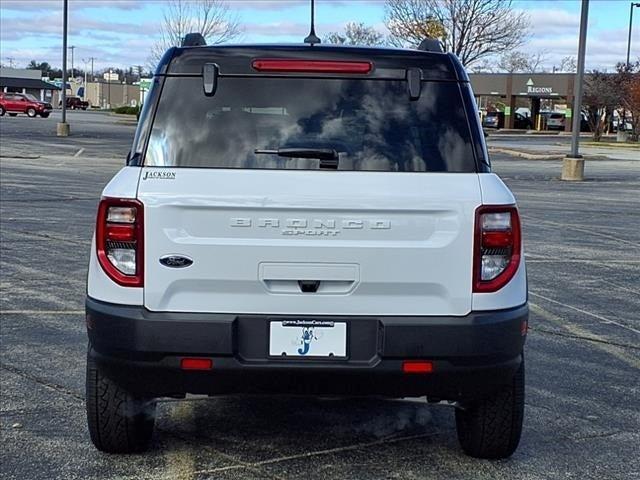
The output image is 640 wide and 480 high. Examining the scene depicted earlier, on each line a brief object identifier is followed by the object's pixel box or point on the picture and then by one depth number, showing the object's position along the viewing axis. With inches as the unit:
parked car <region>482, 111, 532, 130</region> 3019.2
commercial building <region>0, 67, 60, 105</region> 4419.3
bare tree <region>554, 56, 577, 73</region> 4316.9
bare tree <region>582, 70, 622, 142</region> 2316.7
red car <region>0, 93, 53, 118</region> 2482.8
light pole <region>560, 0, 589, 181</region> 977.5
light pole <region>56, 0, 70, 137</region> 1472.7
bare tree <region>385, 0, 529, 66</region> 2014.0
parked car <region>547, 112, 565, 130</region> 3030.8
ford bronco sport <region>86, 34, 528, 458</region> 159.9
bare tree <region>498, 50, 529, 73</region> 3672.5
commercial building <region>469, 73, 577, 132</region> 2999.5
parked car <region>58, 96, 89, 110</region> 3732.8
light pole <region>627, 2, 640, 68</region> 2842.0
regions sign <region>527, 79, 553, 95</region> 3036.4
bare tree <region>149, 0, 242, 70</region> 2268.2
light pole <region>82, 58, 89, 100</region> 5324.8
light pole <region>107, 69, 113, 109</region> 5285.4
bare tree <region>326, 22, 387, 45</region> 2642.7
